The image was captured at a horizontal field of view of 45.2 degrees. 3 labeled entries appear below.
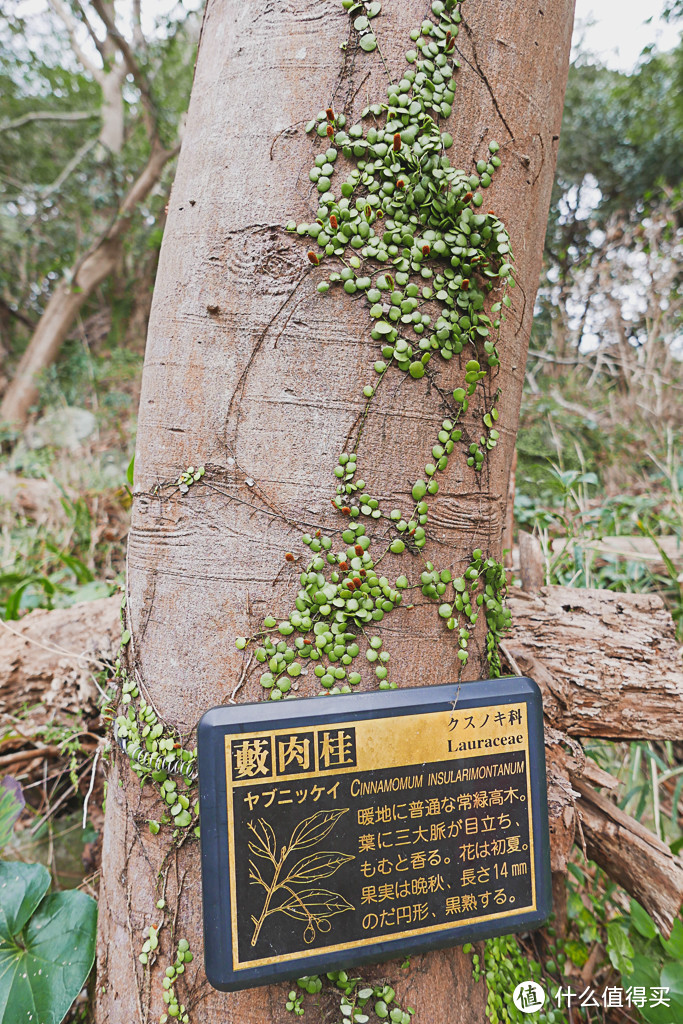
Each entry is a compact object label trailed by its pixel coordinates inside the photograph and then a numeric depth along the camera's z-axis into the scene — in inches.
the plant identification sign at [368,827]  17.2
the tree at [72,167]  112.1
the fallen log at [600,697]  23.8
